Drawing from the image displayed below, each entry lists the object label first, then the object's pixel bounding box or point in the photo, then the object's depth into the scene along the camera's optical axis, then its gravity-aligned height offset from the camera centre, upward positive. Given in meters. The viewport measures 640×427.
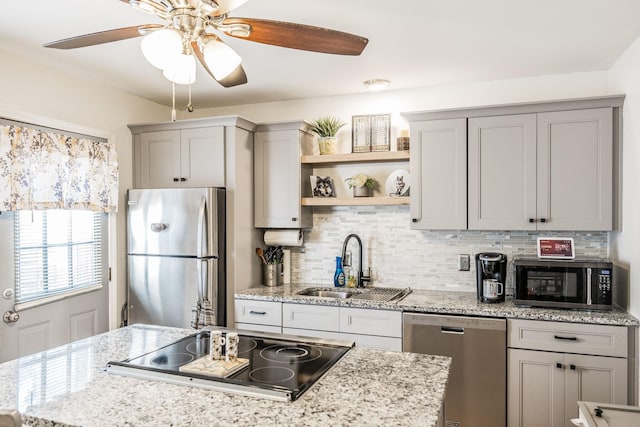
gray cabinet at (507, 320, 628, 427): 2.50 -0.93
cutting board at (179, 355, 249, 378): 1.50 -0.55
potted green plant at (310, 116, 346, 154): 3.51 +0.58
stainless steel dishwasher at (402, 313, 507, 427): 2.68 -0.96
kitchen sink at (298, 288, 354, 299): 3.44 -0.66
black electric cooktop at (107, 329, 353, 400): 1.42 -0.57
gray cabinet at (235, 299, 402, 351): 2.92 -0.79
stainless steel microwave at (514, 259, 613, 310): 2.64 -0.46
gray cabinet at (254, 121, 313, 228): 3.47 +0.26
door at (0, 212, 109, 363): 2.62 -0.73
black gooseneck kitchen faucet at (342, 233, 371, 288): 3.53 -0.46
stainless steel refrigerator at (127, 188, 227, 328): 3.20 -0.34
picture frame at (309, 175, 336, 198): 3.55 +0.16
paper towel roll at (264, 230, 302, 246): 3.59 -0.24
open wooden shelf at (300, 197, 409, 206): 3.26 +0.05
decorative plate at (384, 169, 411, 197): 3.34 +0.18
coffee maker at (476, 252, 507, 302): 2.90 -0.45
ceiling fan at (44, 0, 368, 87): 1.40 +0.62
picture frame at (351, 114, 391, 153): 3.39 +0.57
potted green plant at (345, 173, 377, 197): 3.40 +0.18
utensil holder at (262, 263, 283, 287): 3.57 -0.54
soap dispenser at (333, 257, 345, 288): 3.52 -0.53
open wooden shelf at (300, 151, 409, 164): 3.28 +0.38
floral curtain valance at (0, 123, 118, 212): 2.60 +0.24
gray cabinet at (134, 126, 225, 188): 3.39 +0.39
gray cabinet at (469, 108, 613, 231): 2.79 +0.24
